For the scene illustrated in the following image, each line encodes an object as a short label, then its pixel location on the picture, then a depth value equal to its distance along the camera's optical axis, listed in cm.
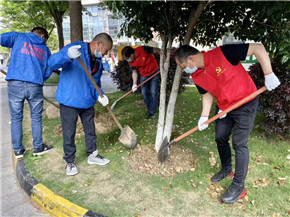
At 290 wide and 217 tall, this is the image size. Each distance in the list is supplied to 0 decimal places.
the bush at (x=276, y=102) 326
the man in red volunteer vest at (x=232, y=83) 215
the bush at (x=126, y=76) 588
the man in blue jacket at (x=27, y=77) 308
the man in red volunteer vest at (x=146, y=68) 461
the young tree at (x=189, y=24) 258
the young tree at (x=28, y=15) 859
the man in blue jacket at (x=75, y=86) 253
